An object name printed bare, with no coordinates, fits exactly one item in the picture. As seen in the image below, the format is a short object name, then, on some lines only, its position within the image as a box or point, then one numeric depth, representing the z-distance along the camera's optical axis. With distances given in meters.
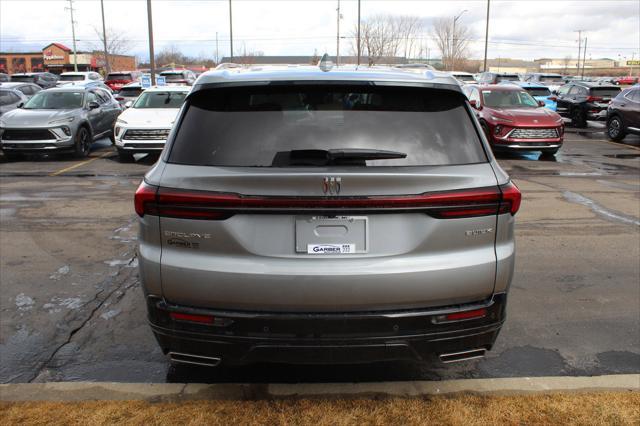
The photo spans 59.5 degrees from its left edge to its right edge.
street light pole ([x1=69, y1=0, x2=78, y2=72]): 60.44
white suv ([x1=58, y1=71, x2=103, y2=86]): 32.09
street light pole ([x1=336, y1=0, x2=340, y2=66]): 51.22
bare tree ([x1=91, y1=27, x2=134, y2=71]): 75.69
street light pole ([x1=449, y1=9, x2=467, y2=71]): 65.24
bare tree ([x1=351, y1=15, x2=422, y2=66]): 61.08
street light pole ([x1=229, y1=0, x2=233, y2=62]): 42.58
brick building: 80.06
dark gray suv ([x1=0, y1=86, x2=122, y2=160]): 13.07
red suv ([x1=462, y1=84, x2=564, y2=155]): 13.58
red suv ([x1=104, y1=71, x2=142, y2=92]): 35.17
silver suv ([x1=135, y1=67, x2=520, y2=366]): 2.63
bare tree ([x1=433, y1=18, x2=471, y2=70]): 66.56
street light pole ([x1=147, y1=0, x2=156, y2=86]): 19.95
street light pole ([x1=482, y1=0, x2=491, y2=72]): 43.59
